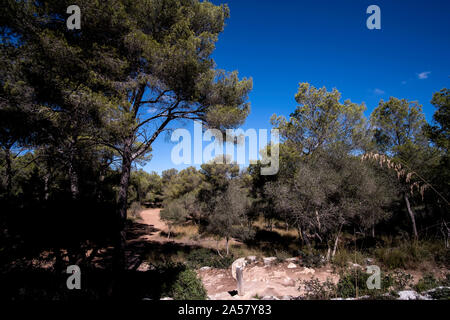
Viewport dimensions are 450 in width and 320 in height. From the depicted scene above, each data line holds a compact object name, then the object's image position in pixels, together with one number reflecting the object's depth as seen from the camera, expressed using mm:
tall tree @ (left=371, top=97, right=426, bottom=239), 11781
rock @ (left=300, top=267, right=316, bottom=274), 7165
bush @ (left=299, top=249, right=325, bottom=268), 7564
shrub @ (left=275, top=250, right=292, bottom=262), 8508
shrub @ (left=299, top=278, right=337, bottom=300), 4645
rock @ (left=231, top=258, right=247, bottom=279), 8852
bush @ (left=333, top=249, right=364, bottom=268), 6910
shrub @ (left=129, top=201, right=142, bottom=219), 29062
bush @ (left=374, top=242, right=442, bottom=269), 6055
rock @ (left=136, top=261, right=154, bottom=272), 9220
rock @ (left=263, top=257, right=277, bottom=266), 8662
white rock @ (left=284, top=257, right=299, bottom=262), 8502
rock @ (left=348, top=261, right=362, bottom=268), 6107
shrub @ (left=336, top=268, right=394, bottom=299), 4378
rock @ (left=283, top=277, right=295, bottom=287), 6443
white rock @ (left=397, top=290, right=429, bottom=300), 3455
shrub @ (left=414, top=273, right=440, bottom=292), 4418
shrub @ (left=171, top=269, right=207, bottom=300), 5184
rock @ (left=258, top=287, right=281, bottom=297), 5711
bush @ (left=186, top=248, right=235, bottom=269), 9978
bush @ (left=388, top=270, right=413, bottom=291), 4493
